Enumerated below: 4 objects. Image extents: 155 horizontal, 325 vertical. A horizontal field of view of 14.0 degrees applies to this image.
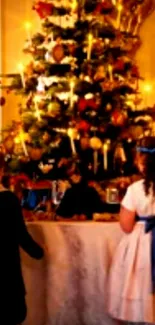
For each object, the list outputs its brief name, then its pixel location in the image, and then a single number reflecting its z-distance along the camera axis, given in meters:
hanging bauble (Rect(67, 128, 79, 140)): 4.89
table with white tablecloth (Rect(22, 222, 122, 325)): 3.97
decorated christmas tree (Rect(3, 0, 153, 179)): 5.01
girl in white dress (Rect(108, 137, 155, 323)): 3.51
